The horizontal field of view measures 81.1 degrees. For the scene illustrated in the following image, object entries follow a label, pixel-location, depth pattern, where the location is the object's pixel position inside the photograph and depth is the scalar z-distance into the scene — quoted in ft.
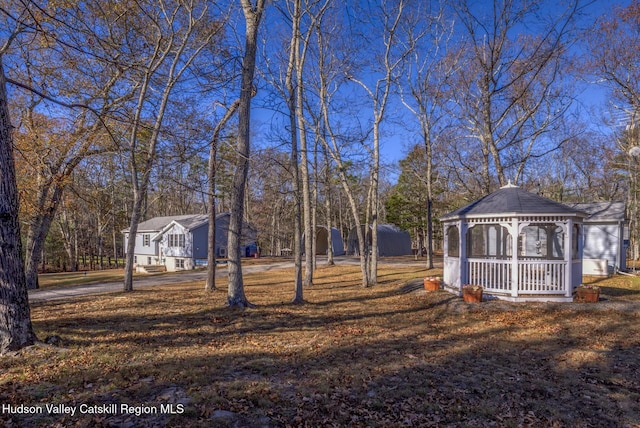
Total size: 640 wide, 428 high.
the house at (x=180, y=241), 91.15
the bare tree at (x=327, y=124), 44.73
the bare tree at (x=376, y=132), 45.98
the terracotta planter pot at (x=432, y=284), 38.45
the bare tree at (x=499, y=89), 38.03
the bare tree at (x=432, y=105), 55.77
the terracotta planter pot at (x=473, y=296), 32.01
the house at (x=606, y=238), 54.10
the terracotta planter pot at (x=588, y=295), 31.09
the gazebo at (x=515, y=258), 31.53
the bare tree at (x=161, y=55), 36.61
